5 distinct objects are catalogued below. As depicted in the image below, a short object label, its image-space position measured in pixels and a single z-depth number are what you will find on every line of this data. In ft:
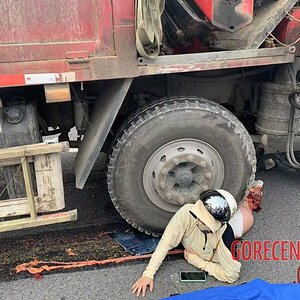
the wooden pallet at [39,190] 8.94
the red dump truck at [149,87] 8.44
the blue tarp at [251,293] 8.19
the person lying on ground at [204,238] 9.09
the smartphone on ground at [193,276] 9.29
